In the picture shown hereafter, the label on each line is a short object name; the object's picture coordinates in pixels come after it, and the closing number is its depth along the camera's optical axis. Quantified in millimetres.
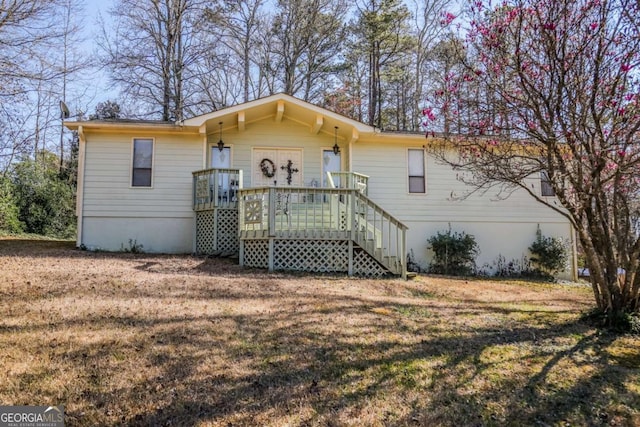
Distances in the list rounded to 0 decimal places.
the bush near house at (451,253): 11453
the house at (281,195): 8859
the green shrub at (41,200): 15172
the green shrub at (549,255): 11648
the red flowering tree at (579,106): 4715
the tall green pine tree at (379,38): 20266
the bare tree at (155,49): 18656
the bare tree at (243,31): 19516
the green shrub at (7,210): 14094
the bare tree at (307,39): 20391
